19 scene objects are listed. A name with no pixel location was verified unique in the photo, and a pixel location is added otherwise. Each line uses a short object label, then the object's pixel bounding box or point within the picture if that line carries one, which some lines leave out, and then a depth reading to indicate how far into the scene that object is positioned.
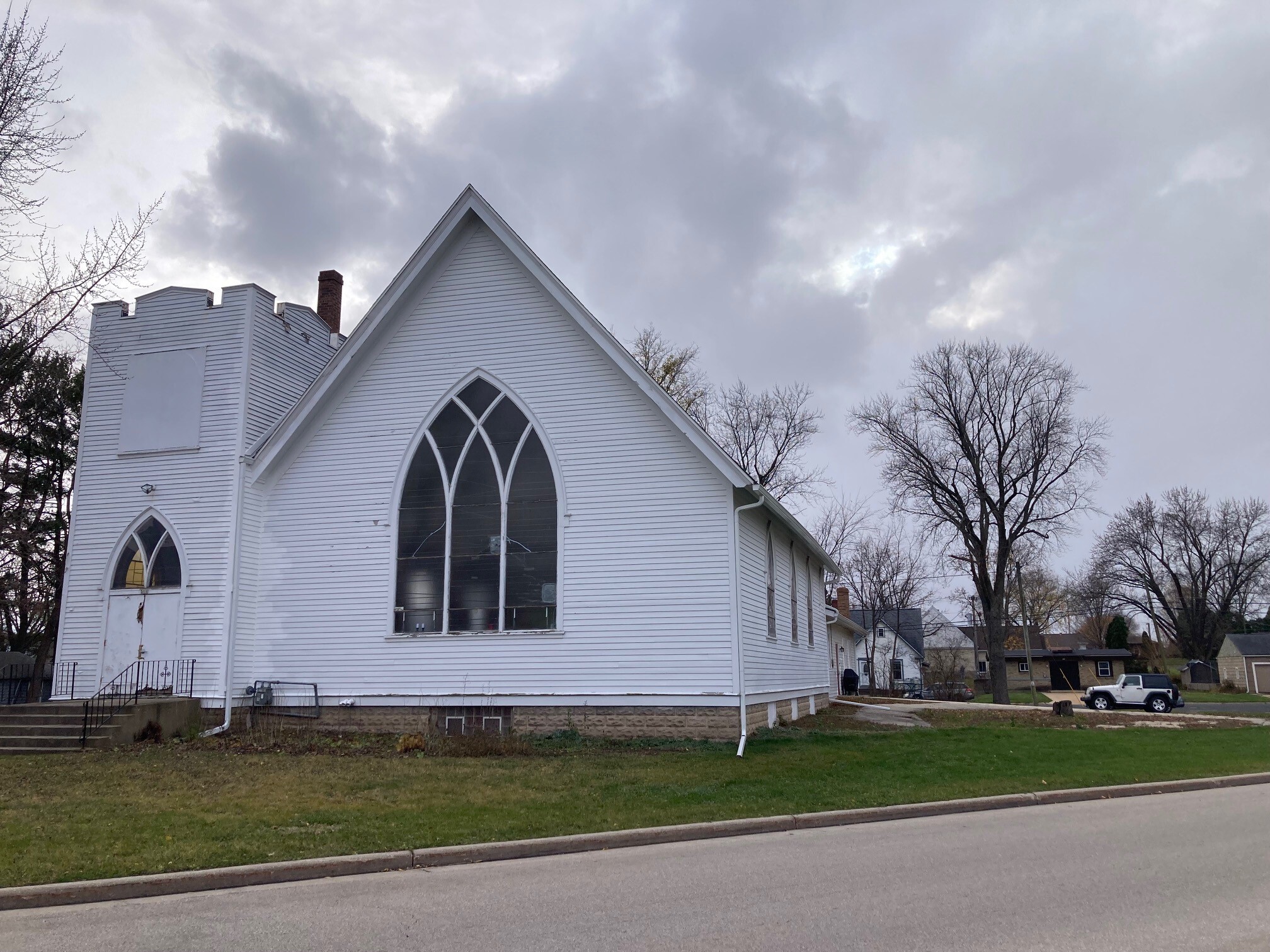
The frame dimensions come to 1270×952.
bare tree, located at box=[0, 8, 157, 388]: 14.29
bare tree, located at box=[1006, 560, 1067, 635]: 82.06
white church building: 16.25
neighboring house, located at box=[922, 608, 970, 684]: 68.00
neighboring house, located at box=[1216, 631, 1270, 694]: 62.53
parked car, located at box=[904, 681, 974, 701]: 53.94
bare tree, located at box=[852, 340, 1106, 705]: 39.22
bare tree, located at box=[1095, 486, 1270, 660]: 70.88
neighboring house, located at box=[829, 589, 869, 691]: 37.72
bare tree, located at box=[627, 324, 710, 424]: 39.69
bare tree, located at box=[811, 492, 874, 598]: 51.75
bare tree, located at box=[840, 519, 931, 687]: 59.31
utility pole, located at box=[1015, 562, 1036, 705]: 54.47
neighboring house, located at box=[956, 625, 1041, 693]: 87.69
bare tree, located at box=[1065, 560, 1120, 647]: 71.38
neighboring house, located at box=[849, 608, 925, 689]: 72.06
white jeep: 33.91
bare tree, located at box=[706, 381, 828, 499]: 42.28
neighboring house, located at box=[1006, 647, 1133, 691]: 74.12
